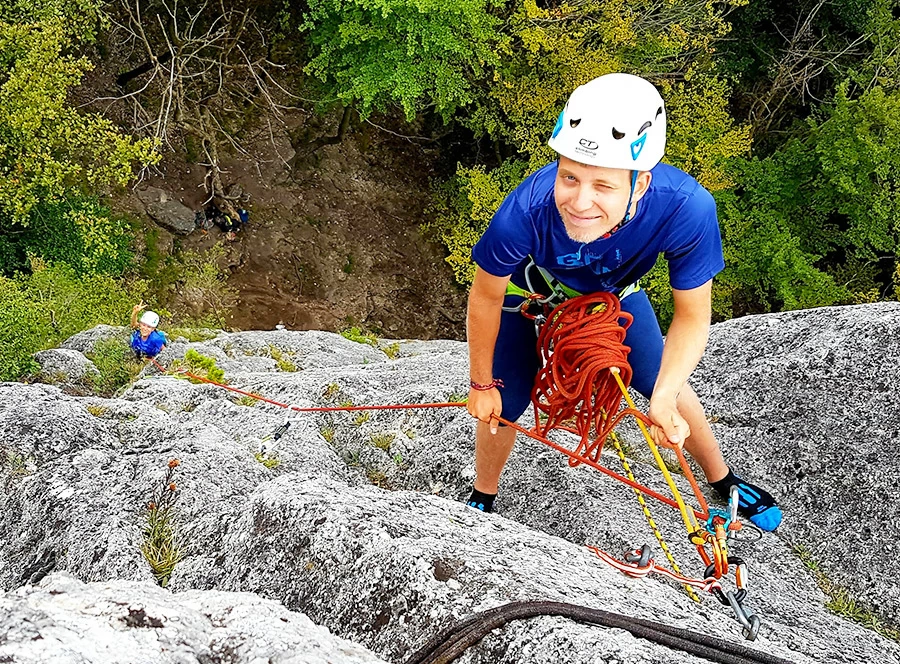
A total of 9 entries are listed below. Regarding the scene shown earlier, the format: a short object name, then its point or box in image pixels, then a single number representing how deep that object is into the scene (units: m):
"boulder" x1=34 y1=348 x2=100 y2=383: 6.50
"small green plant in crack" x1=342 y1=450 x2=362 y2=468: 4.45
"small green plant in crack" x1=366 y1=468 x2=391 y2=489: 4.21
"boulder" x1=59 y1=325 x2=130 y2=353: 7.81
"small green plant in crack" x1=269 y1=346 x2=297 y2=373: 7.79
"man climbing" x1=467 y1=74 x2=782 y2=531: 2.37
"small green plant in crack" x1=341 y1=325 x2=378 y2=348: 10.84
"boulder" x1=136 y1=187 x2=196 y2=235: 14.04
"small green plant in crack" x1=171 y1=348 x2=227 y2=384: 6.40
